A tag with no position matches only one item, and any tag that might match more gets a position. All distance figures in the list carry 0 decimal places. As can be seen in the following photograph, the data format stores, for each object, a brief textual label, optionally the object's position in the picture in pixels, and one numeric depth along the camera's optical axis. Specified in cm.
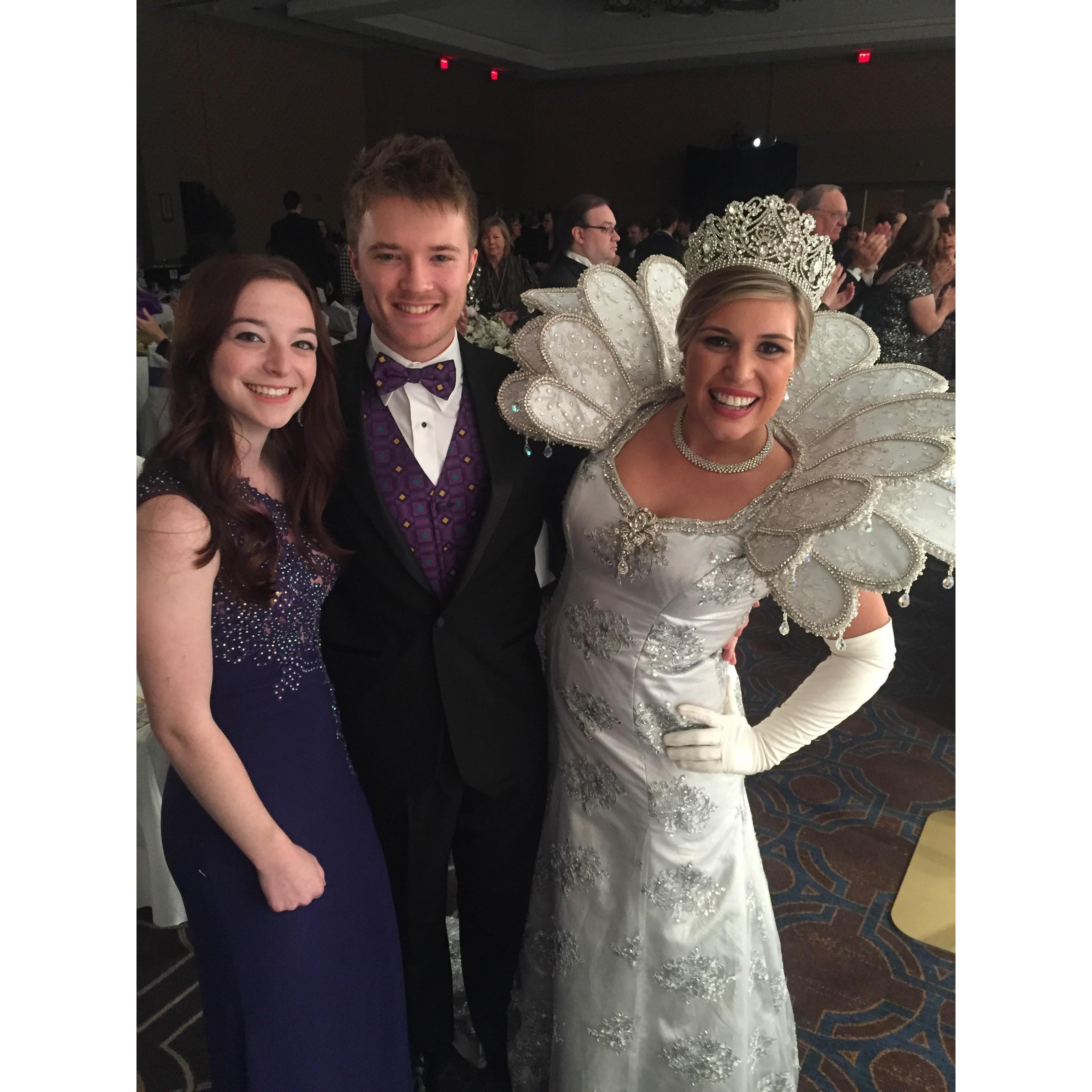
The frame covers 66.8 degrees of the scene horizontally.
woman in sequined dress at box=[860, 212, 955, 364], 240
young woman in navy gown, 88
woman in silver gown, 94
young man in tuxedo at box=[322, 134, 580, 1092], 103
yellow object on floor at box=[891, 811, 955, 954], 188
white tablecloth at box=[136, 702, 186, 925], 170
